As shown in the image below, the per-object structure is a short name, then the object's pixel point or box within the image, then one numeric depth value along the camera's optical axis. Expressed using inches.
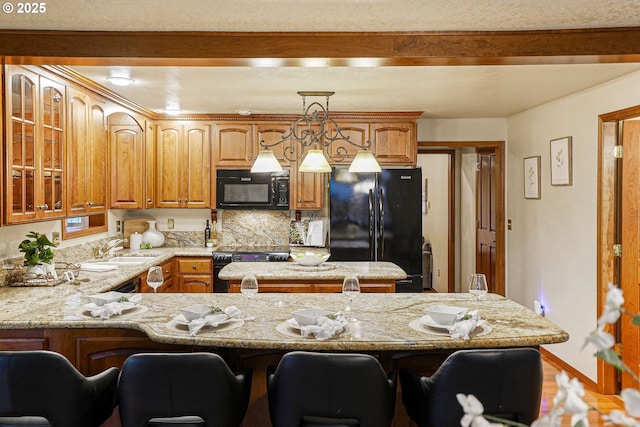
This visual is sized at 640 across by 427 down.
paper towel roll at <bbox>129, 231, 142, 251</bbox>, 213.5
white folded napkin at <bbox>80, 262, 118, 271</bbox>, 156.9
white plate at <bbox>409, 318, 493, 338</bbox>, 84.7
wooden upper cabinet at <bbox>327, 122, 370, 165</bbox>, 213.6
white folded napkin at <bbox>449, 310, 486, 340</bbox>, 82.0
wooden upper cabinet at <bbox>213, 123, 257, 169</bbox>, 218.1
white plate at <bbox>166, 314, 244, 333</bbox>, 87.0
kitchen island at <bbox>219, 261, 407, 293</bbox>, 145.3
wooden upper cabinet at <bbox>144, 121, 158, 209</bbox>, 209.6
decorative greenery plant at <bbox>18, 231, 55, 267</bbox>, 132.8
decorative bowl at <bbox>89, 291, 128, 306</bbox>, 100.8
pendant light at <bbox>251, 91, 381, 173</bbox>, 146.9
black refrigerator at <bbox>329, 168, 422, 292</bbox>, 201.5
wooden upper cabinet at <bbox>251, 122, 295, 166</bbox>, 217.0
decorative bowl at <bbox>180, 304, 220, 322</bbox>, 89.7
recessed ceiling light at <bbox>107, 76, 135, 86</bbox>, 148.0
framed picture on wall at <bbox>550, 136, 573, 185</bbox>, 175.6
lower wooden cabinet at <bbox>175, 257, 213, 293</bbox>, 206.2
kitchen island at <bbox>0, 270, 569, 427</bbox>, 82.0
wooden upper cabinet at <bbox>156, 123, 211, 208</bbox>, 218.8
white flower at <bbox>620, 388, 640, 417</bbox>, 26.9
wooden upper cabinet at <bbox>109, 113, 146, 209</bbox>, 194.7
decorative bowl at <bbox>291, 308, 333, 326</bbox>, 85.9
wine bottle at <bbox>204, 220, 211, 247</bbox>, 231.7
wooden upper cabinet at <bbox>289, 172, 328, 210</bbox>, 218.7
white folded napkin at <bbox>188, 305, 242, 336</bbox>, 84.7
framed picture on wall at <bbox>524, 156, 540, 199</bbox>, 199.0
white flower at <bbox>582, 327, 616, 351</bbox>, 28.6
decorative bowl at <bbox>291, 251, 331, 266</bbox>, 157.9
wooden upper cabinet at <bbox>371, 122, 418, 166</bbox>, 213.6
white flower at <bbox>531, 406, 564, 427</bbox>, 29.4
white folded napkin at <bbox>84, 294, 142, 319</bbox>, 94.7
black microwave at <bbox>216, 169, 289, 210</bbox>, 216.8
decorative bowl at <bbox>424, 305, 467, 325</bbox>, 87.0
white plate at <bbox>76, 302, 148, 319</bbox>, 96.7
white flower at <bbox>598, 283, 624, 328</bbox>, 28.5
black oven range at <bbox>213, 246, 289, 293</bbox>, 205.8
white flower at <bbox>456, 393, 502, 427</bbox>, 28.5
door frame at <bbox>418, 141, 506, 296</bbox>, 229.8
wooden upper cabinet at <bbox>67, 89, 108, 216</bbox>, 148.0
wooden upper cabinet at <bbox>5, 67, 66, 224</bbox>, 116.3
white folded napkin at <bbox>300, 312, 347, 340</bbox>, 81.7
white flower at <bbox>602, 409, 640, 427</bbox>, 27.1
